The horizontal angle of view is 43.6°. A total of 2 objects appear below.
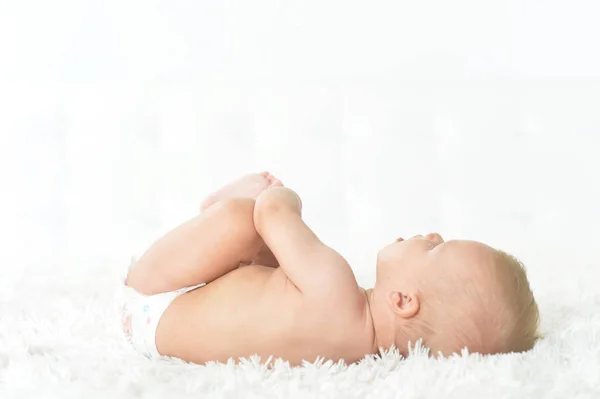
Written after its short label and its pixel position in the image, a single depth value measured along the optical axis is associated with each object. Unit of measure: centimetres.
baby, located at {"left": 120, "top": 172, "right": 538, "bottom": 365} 110
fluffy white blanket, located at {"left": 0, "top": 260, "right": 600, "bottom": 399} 99
